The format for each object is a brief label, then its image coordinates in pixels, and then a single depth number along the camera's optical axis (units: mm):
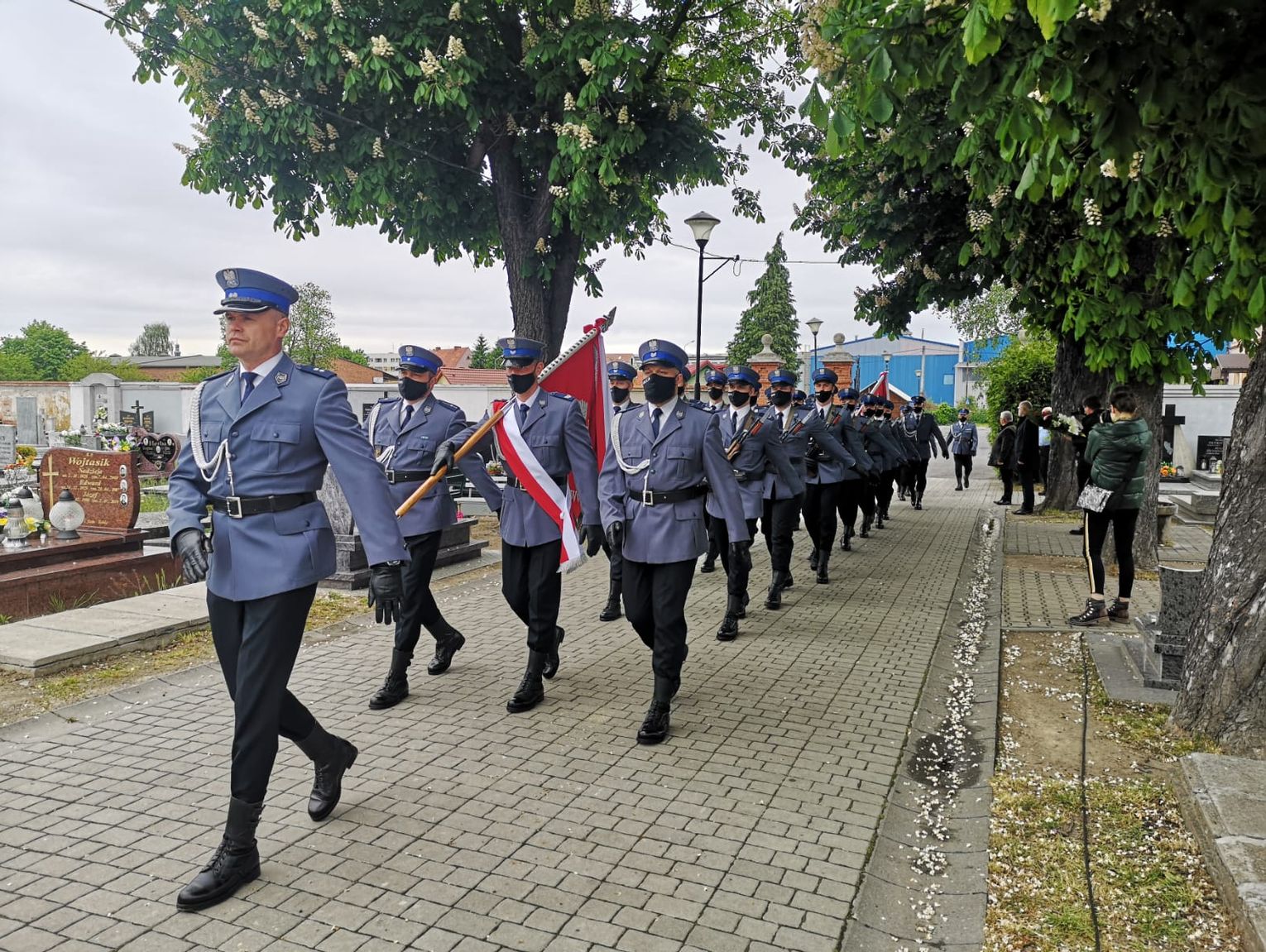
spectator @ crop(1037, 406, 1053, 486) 20925
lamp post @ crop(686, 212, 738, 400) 15852
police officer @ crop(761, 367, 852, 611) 8688
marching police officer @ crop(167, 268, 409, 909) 3527
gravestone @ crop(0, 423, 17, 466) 15231
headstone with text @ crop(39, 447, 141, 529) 9070
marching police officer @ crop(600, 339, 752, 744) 5152
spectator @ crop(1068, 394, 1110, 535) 9461
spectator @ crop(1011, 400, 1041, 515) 16531
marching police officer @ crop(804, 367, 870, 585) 9812
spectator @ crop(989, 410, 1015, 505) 17781
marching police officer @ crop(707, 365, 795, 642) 8477
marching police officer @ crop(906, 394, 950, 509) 18547
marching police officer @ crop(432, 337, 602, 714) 5586
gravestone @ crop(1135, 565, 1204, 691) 5520
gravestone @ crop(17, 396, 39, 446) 36581
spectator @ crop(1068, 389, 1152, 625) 7480
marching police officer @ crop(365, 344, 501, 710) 5672
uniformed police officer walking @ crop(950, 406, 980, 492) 22297
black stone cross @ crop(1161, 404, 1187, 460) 23531
